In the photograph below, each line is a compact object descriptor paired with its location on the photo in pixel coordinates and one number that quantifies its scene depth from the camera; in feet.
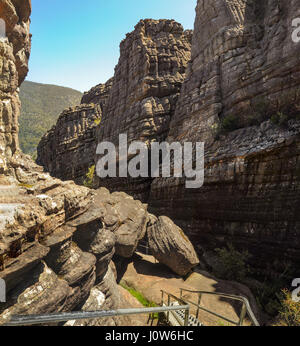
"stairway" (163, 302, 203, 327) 22.36
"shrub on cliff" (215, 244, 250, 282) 37.52
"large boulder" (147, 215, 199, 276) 40.47
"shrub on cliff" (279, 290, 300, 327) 24.76
